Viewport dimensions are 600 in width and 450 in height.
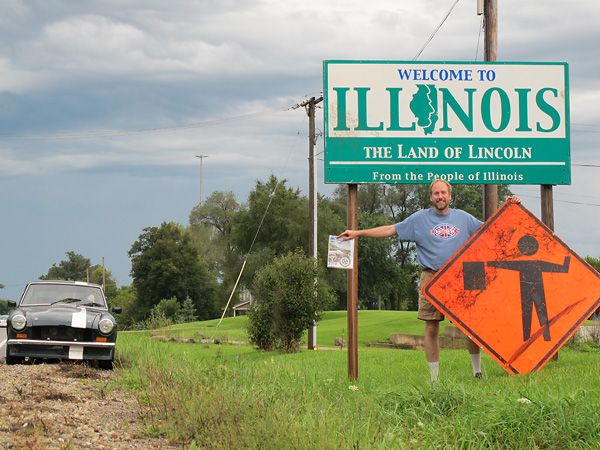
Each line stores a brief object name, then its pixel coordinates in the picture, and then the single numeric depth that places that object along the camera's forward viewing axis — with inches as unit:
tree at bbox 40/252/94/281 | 4690.0
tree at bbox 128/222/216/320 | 3122.5
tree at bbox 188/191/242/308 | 3459.6
